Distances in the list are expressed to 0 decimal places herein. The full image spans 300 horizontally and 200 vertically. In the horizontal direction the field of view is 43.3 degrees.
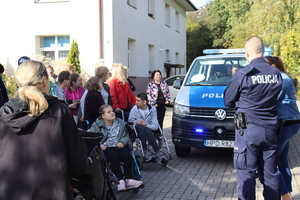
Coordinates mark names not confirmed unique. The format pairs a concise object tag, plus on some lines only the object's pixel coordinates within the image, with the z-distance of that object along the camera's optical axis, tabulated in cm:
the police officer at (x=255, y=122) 396
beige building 1529
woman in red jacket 770
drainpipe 1520
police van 677
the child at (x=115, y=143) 540
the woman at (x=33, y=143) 256
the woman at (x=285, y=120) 432
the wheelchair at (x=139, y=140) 632
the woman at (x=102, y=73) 732
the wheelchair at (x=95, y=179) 340
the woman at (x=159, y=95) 903
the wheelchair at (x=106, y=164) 369
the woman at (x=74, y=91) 721
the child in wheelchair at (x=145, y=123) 683
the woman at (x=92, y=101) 615
